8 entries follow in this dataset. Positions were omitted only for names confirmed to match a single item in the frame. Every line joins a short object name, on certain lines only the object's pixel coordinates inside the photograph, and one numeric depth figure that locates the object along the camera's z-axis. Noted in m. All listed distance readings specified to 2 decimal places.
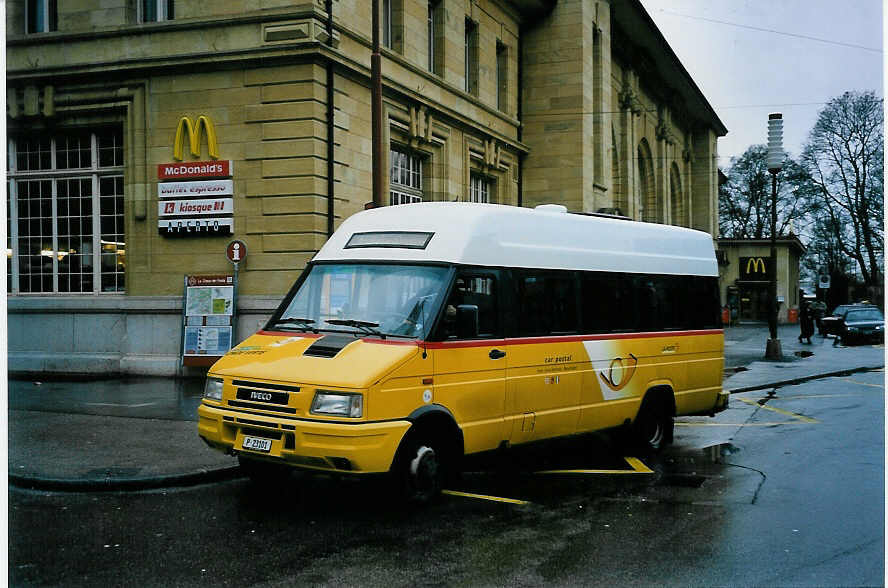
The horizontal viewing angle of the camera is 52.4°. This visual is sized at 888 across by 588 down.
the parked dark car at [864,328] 35.62
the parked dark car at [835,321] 37.03
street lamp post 22.81
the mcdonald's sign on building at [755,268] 60.47
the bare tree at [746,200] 67.38
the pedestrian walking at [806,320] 36.16
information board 17.89
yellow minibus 7.45
